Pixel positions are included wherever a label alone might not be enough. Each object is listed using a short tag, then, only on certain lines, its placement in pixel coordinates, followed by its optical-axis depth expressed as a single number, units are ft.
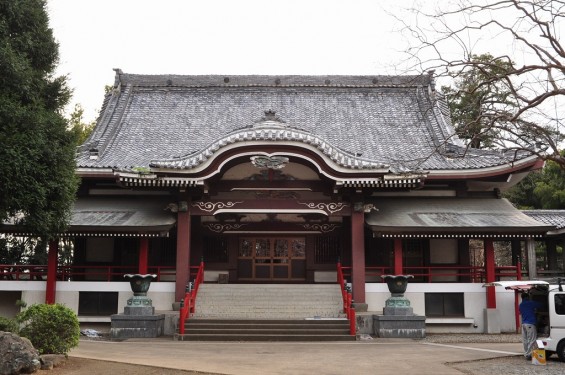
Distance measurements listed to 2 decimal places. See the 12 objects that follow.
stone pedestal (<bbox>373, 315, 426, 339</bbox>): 55.01
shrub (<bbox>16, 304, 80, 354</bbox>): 35.83
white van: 41.37
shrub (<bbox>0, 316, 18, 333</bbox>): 37.68
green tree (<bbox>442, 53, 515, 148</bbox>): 33.40
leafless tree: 30.89
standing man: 40.86
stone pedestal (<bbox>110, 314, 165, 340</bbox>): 55.16
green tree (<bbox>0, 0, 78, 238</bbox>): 36.99
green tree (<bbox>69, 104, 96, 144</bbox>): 119.25
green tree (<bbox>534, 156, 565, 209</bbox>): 101.81
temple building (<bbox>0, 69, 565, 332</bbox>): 60.39
